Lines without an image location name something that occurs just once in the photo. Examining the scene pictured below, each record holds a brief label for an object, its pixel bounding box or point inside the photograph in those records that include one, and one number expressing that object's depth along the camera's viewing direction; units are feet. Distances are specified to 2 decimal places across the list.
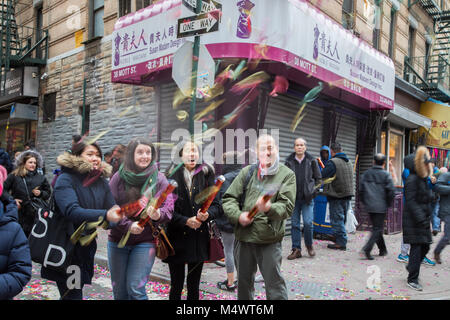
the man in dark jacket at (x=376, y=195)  22.15
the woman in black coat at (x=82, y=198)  10.41
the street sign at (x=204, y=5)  16.39
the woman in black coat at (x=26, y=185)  20.81
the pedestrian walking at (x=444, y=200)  22.06
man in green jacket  11.29
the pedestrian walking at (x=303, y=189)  22.18
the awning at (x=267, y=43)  22.86
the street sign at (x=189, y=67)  17.08
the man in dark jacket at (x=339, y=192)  25.63
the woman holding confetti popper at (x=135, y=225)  10.92
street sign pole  17.16
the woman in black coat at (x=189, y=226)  11.93
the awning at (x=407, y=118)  41.45
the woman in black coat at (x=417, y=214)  17.34
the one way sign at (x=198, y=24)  15.84
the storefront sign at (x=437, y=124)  48.96
